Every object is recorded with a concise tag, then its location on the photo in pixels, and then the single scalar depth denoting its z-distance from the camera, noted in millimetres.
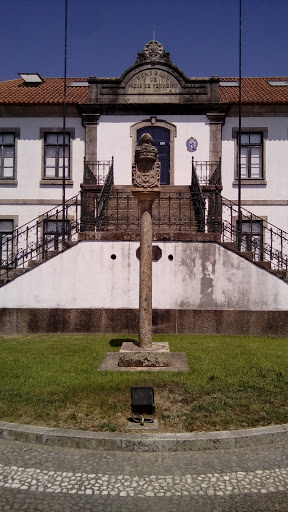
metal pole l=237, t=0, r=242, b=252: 15867
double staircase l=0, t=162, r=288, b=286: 11141
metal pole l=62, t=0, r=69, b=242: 16053
